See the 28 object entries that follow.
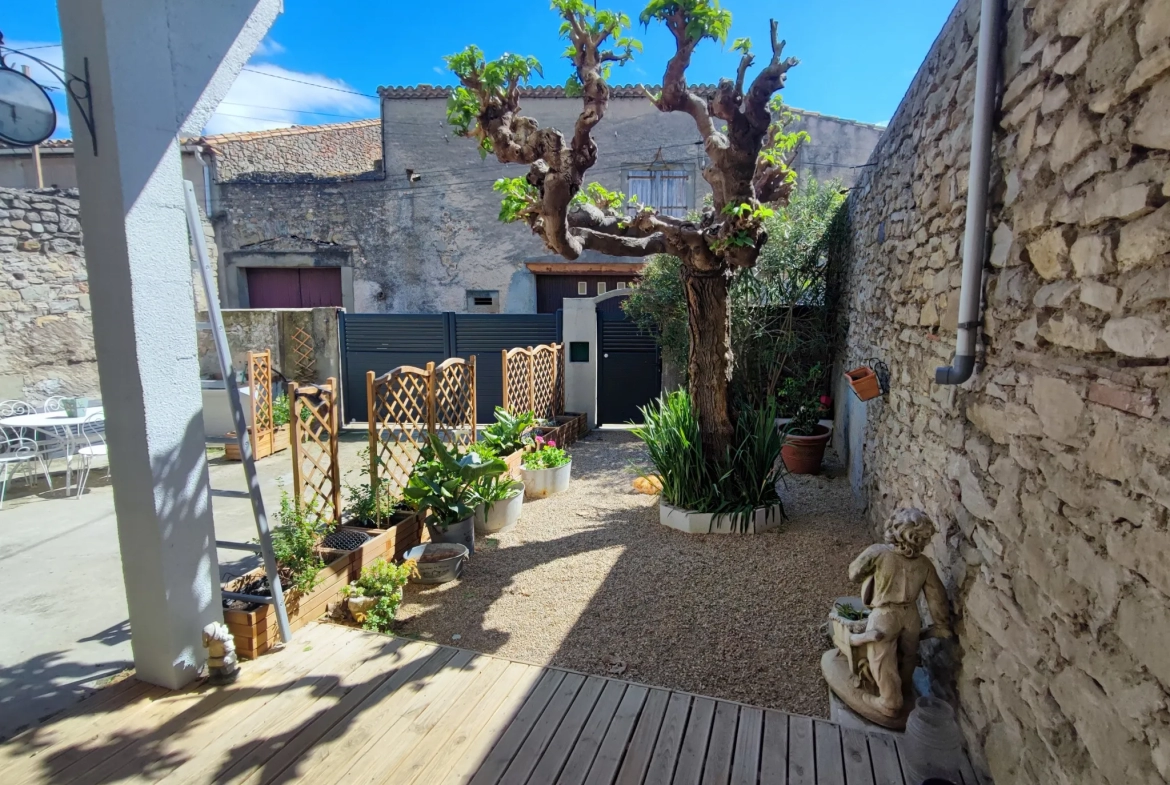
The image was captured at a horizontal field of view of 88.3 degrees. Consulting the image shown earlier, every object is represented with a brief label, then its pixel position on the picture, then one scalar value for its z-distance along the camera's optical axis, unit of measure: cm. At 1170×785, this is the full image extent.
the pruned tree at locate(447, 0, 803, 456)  359
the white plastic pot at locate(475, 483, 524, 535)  436
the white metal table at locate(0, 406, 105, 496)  505
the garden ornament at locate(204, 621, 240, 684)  241
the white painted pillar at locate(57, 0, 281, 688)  209
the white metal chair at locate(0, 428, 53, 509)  493
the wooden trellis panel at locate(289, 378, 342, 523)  321
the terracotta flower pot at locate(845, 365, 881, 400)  373
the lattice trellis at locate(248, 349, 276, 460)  654
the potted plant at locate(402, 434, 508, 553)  380
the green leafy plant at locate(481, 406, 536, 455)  530
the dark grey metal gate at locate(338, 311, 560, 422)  816
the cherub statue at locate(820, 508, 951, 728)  212
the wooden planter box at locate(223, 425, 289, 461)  659
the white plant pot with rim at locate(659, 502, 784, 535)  417
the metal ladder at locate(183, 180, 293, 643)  247
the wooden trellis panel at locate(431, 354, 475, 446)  504
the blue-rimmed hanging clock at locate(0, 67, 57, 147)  213
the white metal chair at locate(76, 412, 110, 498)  523
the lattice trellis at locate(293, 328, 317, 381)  845
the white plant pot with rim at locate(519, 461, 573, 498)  516
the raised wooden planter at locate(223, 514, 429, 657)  259
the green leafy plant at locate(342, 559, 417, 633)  301
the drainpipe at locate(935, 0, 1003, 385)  191
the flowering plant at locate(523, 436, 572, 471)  523
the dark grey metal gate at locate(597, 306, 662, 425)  786
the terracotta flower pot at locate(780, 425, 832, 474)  545
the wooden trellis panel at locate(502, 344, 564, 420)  625
